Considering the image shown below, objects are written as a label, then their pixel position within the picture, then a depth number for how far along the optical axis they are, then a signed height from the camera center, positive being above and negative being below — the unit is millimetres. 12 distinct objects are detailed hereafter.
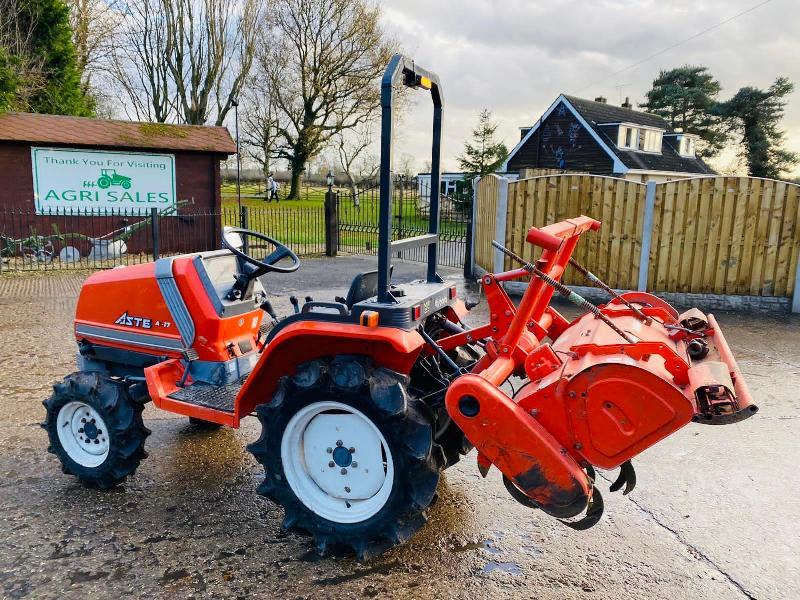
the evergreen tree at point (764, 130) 39406 +4481
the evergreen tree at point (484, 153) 33000 +2161
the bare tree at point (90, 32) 22391 +5793
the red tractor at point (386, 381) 2412 -845
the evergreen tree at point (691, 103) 42875 +6769
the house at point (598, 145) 30031 +2649
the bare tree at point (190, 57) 27750 +5984
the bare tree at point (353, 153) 30703 +1946
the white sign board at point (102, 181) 13281 +96
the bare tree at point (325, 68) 27109 +5545
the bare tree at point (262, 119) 28891 +3433
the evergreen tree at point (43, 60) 16294 +3410
